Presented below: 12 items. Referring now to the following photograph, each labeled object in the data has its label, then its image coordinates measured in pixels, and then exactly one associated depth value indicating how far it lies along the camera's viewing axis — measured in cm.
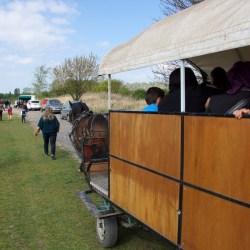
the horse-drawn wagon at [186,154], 266
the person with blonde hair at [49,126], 1234
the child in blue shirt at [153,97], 470
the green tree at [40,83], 7444
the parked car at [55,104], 4042
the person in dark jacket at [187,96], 378
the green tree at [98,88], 4050
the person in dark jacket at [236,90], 304
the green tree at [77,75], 4778
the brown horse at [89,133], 684
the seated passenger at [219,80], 380
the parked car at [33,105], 5519
